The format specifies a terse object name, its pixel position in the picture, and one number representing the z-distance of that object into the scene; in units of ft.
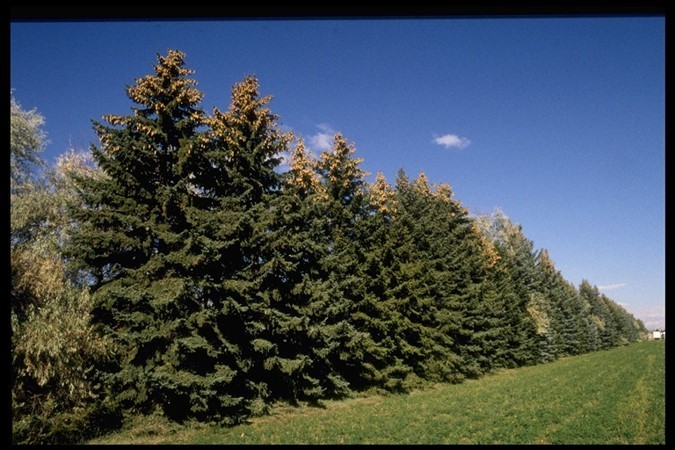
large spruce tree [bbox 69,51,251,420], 39.04
